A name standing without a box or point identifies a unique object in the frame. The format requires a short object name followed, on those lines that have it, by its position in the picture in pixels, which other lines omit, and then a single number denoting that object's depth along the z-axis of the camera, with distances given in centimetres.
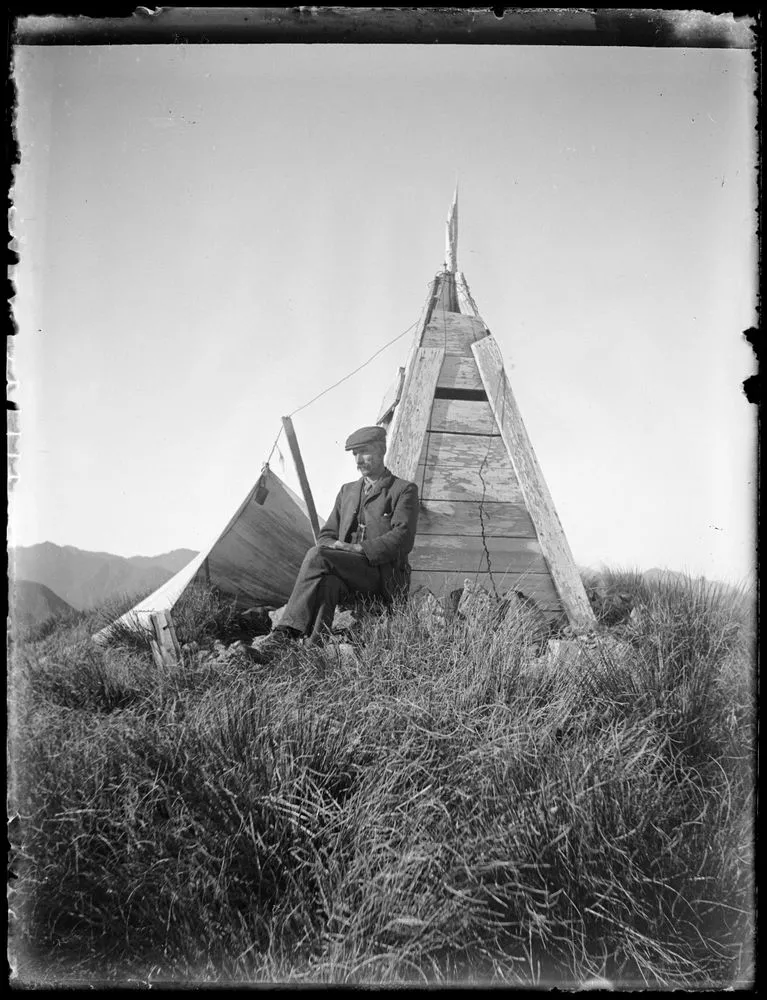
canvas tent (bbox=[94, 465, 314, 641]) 430
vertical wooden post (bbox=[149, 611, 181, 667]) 332
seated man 350
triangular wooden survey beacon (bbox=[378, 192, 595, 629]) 429
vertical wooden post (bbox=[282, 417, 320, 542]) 396
